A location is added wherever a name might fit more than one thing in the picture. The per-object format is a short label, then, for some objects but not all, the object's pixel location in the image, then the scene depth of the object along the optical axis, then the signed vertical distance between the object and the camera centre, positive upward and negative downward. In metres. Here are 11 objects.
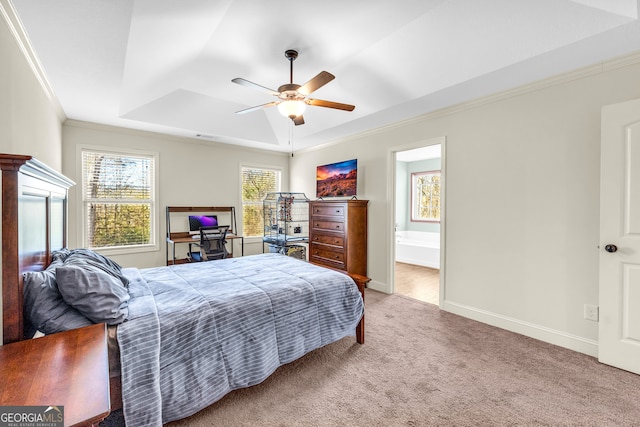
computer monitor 4.78 -0.20
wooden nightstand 0.87 -0.60
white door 2.14 -0.21
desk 4.39 -0.47
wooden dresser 4.14 -0.37
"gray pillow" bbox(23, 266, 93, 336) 1.41 -0.51
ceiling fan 2.15 +0.98
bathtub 5.83 -0.80
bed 1.40 -0.65
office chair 4.18 -0.51
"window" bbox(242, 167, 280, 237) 5.58 +0.30
